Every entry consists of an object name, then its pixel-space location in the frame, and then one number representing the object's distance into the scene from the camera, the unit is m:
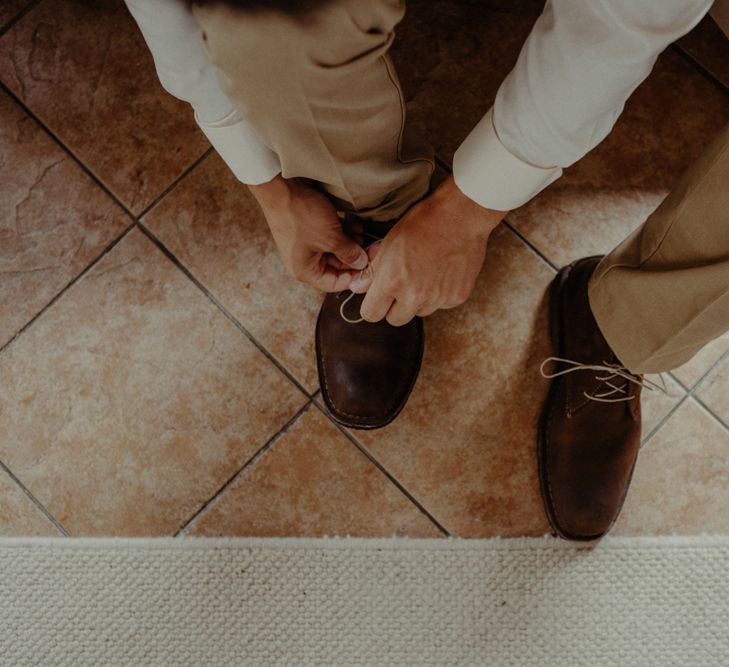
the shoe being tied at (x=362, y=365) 0.73
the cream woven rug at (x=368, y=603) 0.74
